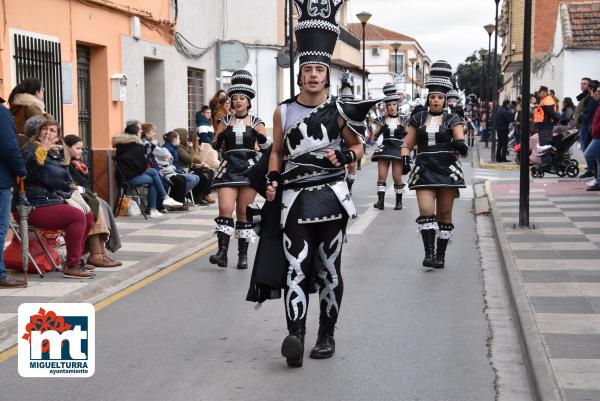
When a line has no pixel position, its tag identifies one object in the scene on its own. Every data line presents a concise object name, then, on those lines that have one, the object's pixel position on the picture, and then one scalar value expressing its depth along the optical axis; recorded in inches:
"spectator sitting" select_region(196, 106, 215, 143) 735.7
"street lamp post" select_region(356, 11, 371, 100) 1556.3
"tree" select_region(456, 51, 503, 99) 4217.5
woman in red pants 365.4
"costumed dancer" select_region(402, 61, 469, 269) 399.5
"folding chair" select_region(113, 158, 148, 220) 595.8
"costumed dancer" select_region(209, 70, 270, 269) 404.5
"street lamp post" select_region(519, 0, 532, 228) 492.1
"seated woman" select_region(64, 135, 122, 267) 395.9
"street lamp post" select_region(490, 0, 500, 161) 1190.0
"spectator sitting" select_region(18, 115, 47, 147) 370.6
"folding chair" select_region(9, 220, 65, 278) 373.4
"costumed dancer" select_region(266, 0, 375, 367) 250.5
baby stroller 832.9
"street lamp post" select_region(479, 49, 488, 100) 2102.6
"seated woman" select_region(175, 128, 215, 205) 671.8
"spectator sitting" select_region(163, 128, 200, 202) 660.1
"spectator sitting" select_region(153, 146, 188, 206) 633.6
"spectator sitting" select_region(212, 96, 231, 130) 695.1
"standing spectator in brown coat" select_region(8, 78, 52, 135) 421.1
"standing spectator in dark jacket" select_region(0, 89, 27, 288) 332.8
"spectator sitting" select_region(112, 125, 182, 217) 596.4
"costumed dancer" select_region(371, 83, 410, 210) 640.4
